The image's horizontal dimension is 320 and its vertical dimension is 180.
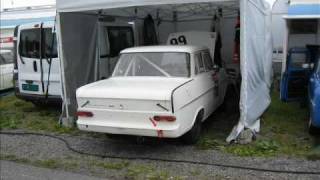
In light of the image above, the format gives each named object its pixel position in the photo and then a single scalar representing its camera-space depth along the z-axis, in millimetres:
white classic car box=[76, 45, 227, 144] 6781
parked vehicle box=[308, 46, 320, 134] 7372
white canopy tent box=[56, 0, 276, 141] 7863
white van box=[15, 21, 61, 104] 10352
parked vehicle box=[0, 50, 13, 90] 14141
